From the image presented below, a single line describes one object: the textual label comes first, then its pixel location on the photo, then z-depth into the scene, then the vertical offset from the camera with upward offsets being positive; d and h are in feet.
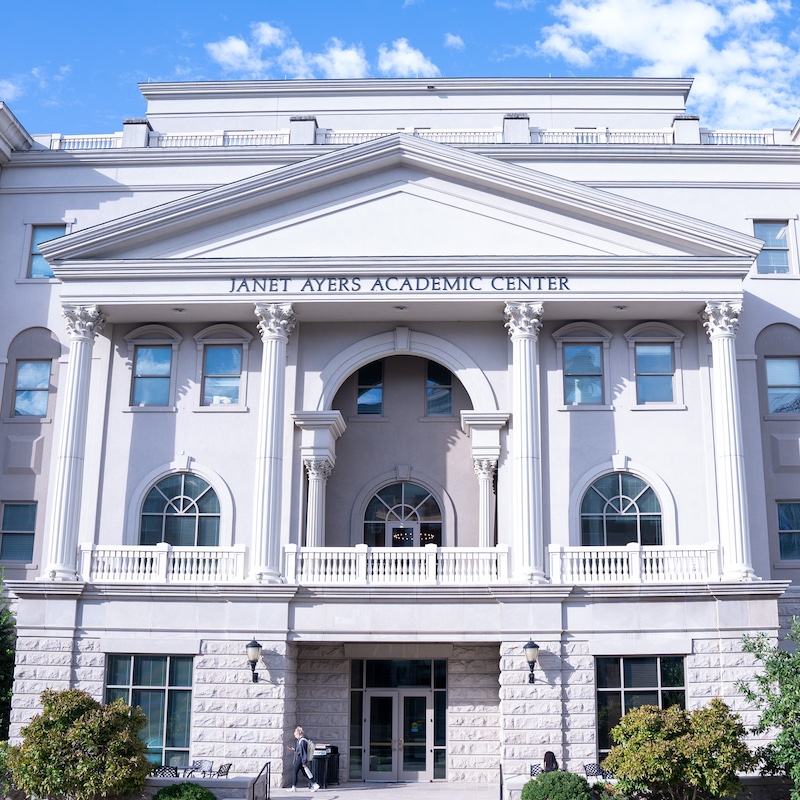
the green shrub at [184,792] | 72.95 -5.87
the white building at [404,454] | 96.43 +23.20
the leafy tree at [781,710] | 75.77 -0.14
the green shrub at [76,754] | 72.23 -3.55
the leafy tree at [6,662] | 100.99 +3.11
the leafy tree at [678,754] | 72.38 -2.98
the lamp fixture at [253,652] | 94.38 +3.92
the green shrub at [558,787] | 72.02 -5.18
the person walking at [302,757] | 94.94 -4.60
